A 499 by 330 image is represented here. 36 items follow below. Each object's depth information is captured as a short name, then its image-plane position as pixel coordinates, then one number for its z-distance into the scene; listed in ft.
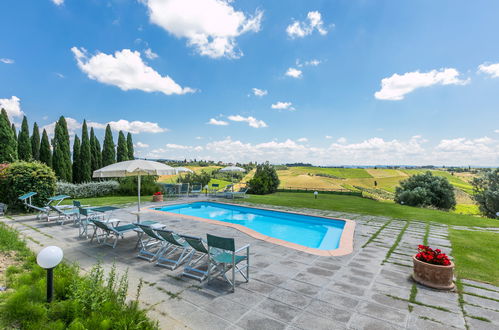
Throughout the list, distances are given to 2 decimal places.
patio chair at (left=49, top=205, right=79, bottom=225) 23.43
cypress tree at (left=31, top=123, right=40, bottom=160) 73.51
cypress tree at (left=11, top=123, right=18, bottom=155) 65.43
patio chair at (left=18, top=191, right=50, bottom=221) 25.42
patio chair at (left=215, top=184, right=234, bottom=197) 55.03
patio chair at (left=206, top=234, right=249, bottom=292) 11.36
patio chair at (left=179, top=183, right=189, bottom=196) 54.24
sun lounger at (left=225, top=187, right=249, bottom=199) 52.60
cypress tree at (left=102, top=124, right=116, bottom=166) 68.64
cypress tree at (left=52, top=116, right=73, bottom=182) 60.44
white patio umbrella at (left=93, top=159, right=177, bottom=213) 20.09
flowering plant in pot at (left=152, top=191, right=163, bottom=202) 45.75
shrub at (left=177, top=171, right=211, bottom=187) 81.26
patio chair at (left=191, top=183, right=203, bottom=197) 55.36
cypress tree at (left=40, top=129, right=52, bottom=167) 63.57
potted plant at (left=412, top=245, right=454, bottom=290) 11.83
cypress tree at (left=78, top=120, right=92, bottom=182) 63.31
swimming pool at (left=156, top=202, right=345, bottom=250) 25.91
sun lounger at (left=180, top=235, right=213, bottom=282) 12.37
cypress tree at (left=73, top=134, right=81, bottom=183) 63.72
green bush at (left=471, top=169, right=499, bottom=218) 55.98
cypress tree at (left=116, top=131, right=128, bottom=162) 69.94
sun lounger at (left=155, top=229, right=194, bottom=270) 13.83
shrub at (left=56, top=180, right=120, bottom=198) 45.93
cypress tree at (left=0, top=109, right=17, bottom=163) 53.93
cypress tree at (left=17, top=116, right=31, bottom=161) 64.39
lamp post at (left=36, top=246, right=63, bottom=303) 7.91
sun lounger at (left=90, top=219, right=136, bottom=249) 16.99
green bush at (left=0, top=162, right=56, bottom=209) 29.53
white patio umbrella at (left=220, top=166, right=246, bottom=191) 51.28
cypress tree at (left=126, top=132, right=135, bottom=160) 72.79
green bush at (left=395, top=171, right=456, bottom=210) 61.31
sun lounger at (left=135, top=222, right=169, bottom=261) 15.21
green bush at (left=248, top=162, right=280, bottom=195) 76.69
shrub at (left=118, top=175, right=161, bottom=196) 54.19
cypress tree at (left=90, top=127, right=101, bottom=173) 66.85
